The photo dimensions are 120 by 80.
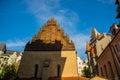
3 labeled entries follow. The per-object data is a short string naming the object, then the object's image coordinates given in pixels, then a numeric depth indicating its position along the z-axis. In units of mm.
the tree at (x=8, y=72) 24862
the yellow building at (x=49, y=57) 12646
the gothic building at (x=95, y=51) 20636
